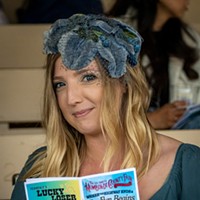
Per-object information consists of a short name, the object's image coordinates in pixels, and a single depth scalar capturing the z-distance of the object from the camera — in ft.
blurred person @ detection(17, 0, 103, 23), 12.61
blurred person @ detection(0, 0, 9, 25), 12.94
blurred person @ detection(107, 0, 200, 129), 11.82
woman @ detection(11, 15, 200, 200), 7.55
